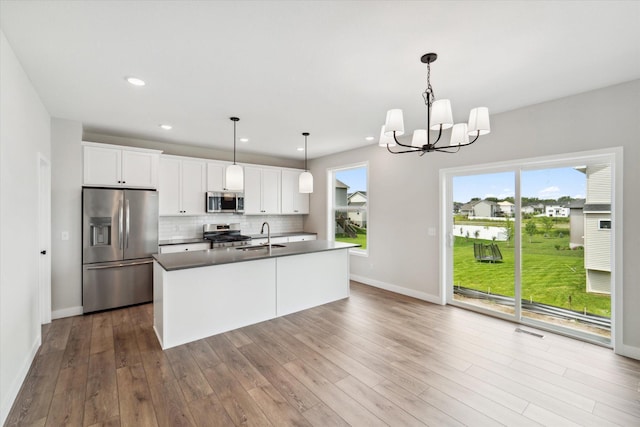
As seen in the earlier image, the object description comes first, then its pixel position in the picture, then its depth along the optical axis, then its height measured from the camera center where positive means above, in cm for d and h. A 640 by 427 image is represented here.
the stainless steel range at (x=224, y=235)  517 -42
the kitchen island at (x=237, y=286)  302 -90
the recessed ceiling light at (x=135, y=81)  269 +128
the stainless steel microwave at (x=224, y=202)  533 +22
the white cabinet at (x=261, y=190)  589 +49
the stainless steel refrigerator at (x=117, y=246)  395 -47
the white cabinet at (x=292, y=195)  645 +42
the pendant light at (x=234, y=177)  359 +46
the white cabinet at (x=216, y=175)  537 +73
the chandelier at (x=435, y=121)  211 +71
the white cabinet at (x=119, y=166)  405 +72
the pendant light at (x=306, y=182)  421 +47
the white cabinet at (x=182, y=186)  489 +50
